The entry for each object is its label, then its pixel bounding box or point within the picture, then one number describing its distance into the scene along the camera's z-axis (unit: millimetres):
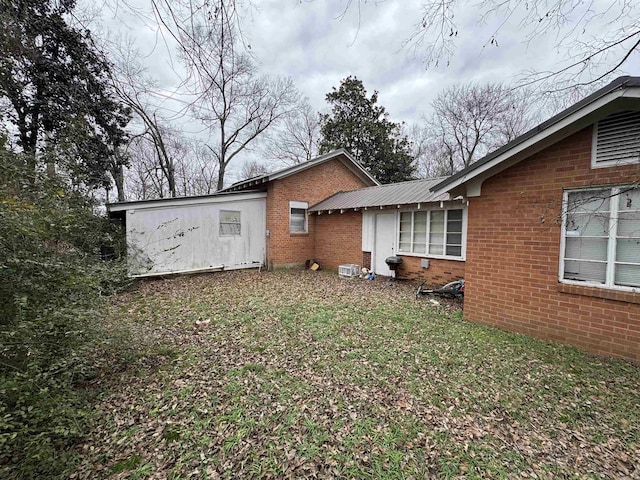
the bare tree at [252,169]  30578
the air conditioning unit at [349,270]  10609
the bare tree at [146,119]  4500
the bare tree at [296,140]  26594
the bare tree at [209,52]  2613
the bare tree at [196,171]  26641
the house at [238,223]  9266
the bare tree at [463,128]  21047
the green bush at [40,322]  2232
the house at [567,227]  3920
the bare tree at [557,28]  2600
